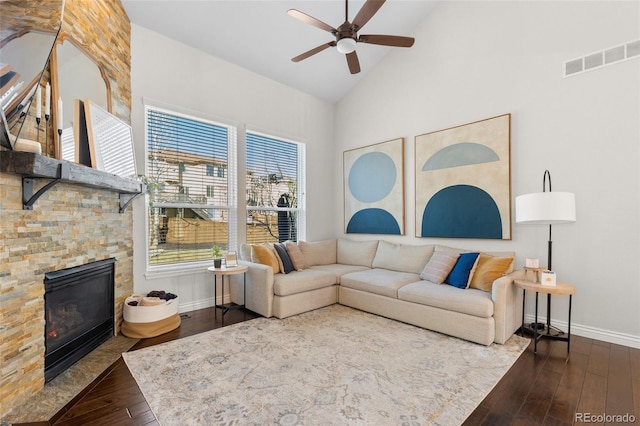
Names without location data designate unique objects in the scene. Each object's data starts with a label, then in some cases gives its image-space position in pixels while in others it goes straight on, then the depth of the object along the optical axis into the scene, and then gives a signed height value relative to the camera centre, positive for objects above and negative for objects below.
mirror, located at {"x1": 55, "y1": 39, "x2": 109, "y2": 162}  2.53 +1.12
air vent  2.90 +1.50
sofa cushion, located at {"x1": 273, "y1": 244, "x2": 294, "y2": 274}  4.07 -0.62
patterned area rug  1.92 -1.25
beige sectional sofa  2.96 -0.90
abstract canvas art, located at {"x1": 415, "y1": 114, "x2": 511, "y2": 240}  3.66 +0.39
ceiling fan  2.62 +1.67
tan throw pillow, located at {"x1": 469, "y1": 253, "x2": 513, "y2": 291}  3.21 -0.63
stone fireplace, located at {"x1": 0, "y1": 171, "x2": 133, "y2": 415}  1.96 -0.34
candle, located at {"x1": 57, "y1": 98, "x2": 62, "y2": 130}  2.44 +0.78
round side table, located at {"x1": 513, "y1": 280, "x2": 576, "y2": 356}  2.79 -1.05
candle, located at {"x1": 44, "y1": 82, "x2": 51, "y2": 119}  2.32 +0.82
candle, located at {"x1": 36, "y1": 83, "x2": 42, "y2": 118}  2.21 +0.78
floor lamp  2.77 +0.04
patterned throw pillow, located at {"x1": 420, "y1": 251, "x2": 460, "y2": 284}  3.59 -0.65
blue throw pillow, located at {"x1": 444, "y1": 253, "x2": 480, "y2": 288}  3.37 -0.65
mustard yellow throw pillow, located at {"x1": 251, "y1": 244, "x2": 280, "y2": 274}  3.95 -0.58
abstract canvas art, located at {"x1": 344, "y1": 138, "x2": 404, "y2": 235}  4.71 +0.37
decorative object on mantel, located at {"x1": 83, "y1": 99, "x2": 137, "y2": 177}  2.73 +0.67
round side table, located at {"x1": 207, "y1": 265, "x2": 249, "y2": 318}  3.65 -0.83
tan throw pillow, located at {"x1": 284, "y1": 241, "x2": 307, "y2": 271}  4.23 -0.62
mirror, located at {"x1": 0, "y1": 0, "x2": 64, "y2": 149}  1.66 +0.93
